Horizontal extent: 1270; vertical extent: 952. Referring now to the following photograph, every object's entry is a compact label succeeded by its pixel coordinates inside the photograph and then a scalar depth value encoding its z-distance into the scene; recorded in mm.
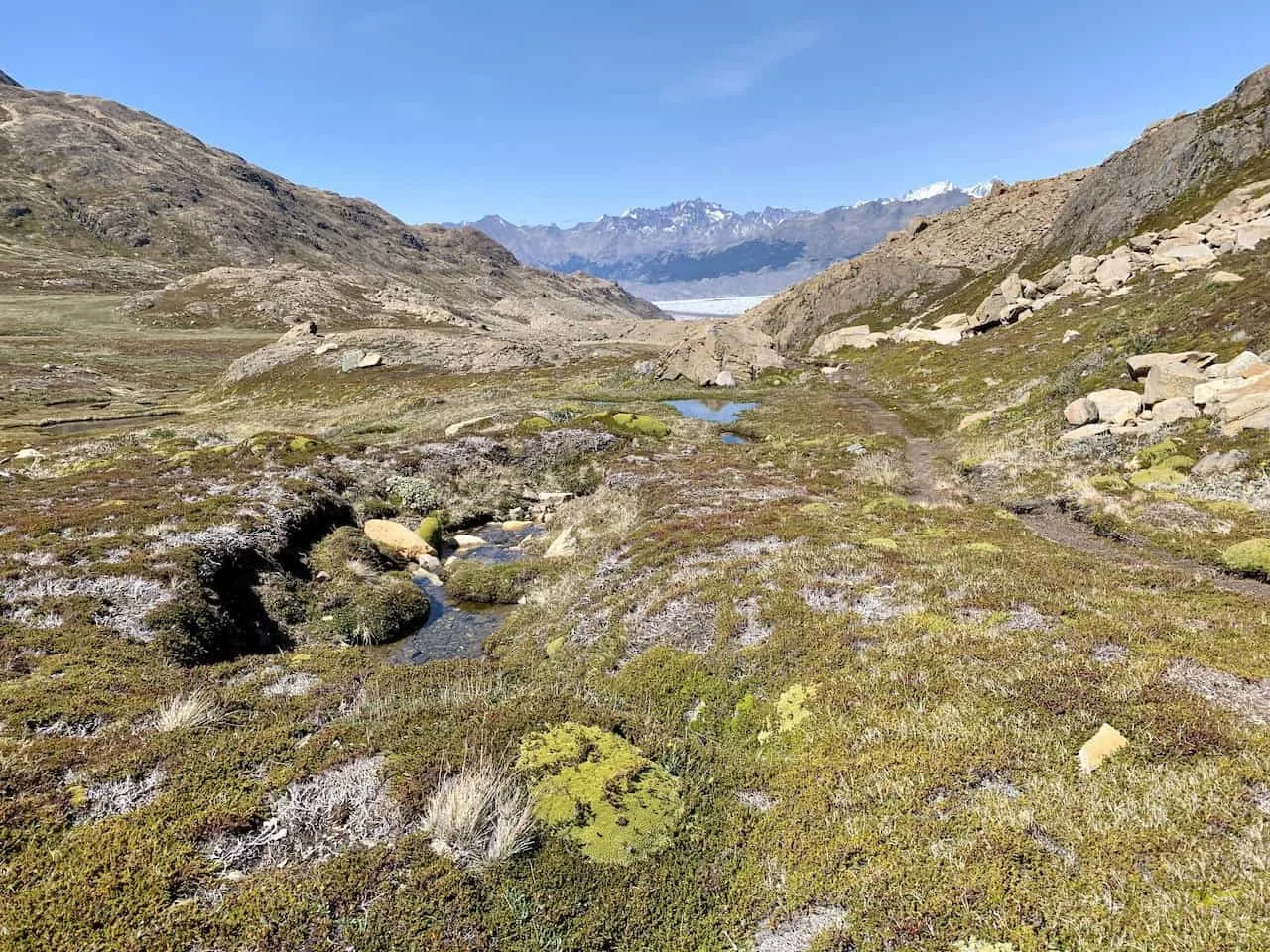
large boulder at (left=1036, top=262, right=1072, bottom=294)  74312
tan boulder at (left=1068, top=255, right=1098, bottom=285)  68981
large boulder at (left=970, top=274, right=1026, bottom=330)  71688
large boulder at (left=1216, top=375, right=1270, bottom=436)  23047
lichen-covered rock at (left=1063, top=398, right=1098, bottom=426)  30812
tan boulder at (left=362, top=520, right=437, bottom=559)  25344
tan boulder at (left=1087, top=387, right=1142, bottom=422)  29266
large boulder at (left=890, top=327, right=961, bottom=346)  75000
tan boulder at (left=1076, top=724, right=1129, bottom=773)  7656
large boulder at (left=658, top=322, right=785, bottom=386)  78062
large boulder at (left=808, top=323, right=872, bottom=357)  96219
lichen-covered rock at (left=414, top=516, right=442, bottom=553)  26562
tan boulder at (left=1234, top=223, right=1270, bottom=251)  48844
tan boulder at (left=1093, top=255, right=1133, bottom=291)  61875
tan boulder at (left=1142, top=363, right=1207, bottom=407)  27531
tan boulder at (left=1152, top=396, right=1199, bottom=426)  26438
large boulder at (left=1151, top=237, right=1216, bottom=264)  54188
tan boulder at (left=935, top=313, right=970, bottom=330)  79750
